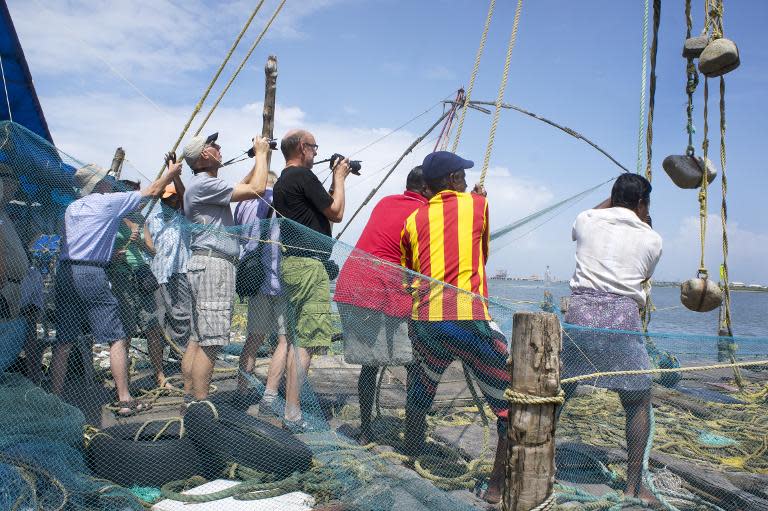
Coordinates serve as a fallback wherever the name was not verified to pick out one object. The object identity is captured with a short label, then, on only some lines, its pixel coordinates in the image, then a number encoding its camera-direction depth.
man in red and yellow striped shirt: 2.63
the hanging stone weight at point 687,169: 4.82
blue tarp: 4.73
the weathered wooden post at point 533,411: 2.08
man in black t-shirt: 3.07
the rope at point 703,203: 4.69
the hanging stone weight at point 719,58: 4.27
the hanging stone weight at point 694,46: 4.52
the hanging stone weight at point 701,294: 4.69
